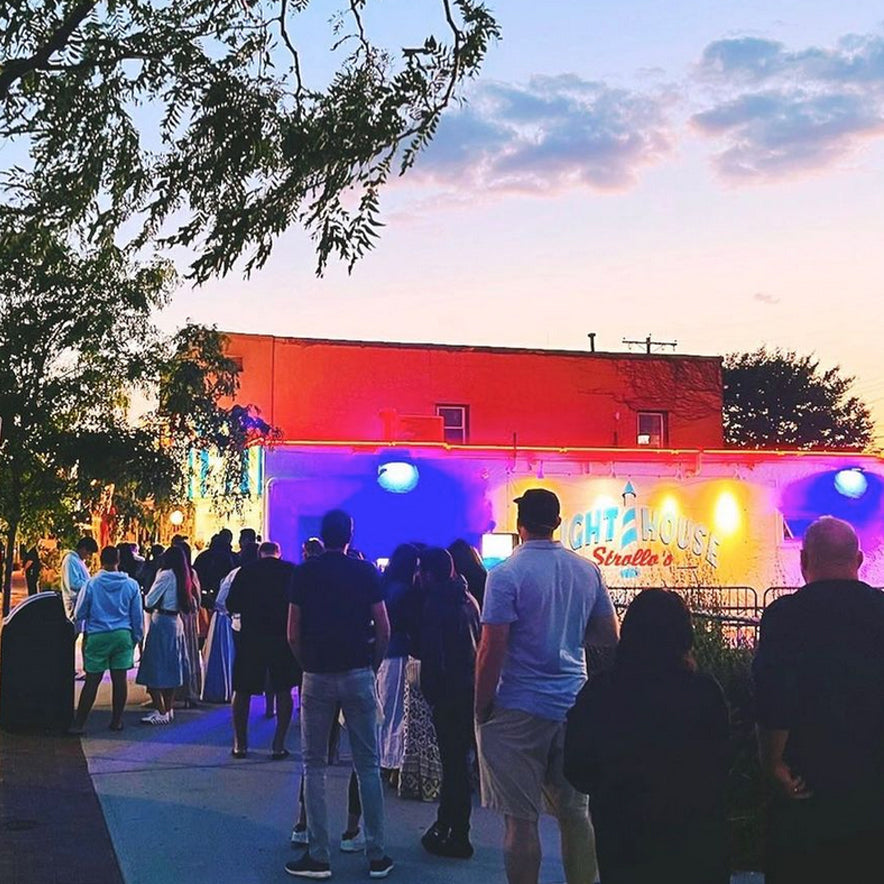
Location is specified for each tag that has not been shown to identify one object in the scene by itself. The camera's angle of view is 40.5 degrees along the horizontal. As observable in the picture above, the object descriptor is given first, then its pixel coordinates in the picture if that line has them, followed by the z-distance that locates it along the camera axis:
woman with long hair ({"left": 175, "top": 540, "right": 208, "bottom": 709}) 12.71
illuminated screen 15.59
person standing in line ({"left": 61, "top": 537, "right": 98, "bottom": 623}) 13.34
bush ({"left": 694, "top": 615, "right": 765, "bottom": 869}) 6.79
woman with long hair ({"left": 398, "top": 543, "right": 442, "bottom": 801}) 8.47
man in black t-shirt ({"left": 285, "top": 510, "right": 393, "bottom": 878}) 6.46
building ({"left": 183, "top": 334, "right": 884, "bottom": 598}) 17.70
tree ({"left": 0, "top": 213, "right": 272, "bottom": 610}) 12.57
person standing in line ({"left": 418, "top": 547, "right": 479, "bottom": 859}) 7.00
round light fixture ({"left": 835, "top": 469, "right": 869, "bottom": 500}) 19.47
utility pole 54.22
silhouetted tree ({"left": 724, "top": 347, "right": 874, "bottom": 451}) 56.22
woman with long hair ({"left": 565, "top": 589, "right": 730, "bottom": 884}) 3.96
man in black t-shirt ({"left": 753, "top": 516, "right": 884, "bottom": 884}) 4.18
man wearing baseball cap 5.32
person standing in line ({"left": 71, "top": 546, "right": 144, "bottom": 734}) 11.16
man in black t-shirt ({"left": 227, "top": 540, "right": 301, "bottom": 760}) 9.81
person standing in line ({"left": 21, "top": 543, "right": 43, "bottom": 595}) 24.25
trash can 11.07
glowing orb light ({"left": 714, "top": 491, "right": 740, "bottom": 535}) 19.27
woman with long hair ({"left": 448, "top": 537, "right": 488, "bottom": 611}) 8.33
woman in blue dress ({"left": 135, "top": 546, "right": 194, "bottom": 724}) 11.91
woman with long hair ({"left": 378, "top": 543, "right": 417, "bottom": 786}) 7.86
